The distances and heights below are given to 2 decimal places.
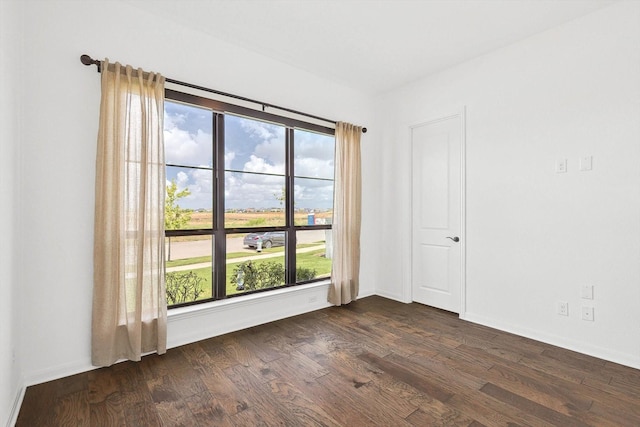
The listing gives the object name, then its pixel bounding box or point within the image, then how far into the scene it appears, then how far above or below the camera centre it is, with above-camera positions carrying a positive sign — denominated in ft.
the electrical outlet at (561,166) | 9.40 +1.52
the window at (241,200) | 9.63 +0.54
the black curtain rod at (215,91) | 7.74 +3.97
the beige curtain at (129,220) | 7.79 -0.13
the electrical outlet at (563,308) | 9.37 -2.86
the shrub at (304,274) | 12.71 -2.48
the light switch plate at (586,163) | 8.93 +1.52
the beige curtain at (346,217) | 13.05 -0.09
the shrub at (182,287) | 9.61 -2.30
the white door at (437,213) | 12.35 +0.08
